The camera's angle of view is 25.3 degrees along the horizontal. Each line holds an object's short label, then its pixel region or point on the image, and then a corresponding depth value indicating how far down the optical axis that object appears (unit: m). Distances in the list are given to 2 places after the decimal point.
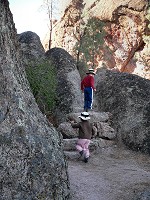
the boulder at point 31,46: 25.97
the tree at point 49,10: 32.71
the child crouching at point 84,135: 12.52
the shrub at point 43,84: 16.97
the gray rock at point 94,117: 16.67
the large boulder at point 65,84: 18.75
